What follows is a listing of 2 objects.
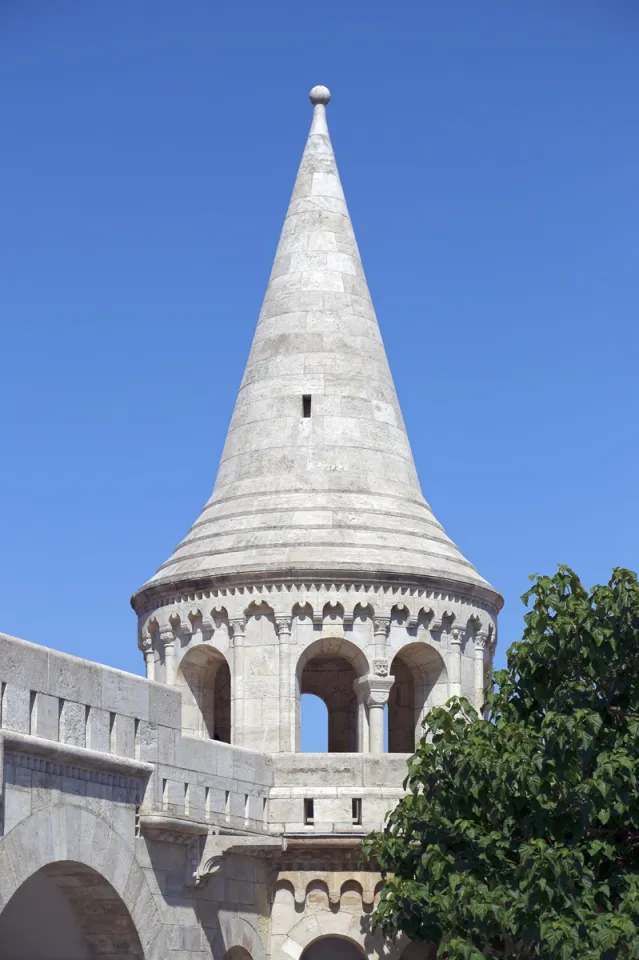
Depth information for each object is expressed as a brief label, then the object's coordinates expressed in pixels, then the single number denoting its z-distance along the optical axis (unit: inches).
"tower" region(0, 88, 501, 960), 839.1
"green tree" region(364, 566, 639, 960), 817.5
